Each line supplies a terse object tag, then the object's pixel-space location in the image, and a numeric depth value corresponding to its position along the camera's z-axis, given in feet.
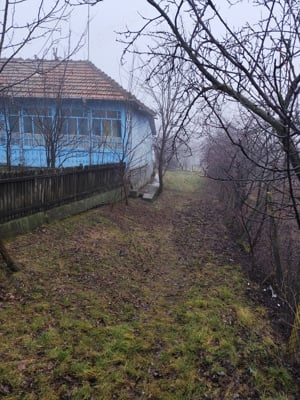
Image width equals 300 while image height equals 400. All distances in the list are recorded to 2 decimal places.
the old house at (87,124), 50.55
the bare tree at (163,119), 53.21
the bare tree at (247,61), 8.95
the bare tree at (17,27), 13.37
